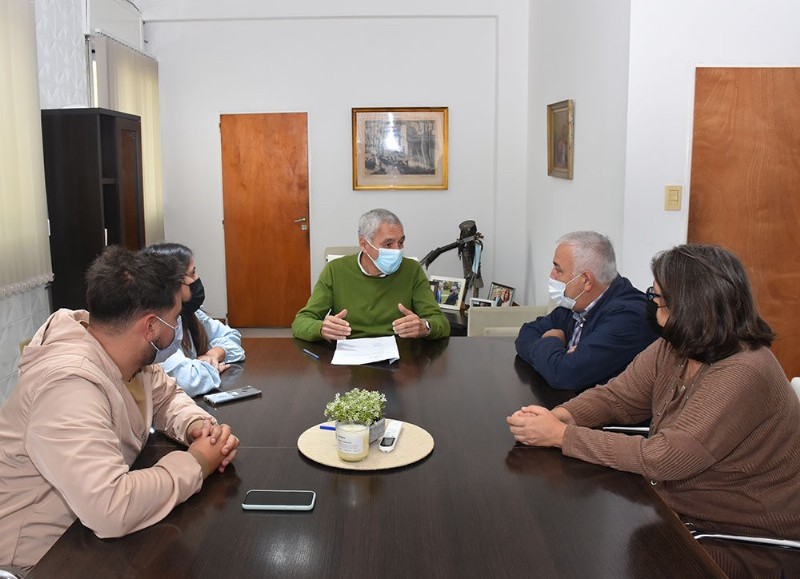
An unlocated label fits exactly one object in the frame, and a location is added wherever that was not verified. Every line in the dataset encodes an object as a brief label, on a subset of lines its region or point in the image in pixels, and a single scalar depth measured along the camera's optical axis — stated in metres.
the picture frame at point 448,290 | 6.75
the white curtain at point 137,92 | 6.04
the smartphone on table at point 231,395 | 2.62
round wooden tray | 2.08
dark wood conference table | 1.60
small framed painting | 5.68
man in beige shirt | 1.73
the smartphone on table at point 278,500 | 1.84
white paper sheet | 3.18
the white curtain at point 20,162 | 4.42
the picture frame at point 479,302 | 6.58
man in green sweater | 3.87
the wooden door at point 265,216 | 7.63
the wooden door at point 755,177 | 4.32
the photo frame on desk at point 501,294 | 6.95
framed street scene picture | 7.60
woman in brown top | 2.04
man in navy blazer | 2.81
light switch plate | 4.38
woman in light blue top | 3.03
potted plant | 2.07
